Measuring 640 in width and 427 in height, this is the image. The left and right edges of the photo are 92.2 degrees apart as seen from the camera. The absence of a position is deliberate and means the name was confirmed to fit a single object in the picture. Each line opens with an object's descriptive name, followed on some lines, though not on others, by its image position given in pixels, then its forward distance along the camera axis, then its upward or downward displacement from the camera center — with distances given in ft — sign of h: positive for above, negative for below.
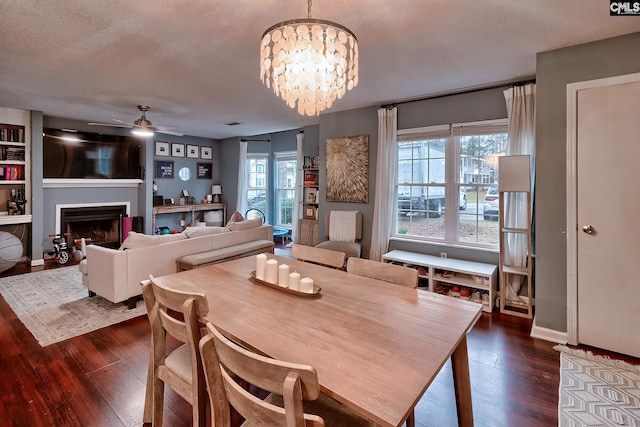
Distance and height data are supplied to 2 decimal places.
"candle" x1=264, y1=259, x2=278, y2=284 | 6.29 -1.25
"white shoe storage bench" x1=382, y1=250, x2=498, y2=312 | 11.08 -2.41
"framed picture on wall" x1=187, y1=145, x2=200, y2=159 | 24.60 +4.77
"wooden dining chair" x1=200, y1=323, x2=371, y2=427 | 2.81 -1.84
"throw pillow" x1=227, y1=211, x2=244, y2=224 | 16.63 -0.39
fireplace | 18.63 -0.75
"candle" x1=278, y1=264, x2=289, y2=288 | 6.10 -1.30
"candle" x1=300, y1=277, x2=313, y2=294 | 5.74 -1.39
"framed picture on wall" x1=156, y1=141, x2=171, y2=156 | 22.58 +4.59
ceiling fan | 13.89 +3.74
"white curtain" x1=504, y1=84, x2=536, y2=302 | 10.89 +2.22
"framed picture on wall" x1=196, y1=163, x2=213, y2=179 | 25.46 +3.42
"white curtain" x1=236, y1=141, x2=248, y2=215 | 24.21 +2.52
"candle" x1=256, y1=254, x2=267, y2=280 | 6.44 -1.18
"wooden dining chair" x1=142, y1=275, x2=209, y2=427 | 4.49 -2.41
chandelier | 5.26 +2.76
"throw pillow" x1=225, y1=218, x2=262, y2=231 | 15.01 -0.70
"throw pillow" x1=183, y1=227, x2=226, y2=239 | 13.15 -0.91
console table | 21.85 +0.06
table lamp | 25.93 +1.58
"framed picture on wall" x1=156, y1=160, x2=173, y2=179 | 22.85 +3.15
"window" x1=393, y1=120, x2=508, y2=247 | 12.35 +1.29
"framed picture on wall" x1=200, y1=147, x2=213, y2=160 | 25.49 +4.84
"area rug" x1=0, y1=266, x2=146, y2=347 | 9.48 -3.48
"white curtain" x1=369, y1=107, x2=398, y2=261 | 14.26 +1.48
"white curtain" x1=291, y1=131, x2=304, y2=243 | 20.45 +2.15
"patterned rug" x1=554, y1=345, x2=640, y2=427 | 5.96 -3.90
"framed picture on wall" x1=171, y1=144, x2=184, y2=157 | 23.54 +4.68
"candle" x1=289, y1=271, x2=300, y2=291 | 5.87 -1.35
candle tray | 5.61 -1.50
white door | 7.93 -0.11
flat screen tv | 17.76 +3.42
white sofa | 10.56 -1.80
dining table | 3.16 -1.69
